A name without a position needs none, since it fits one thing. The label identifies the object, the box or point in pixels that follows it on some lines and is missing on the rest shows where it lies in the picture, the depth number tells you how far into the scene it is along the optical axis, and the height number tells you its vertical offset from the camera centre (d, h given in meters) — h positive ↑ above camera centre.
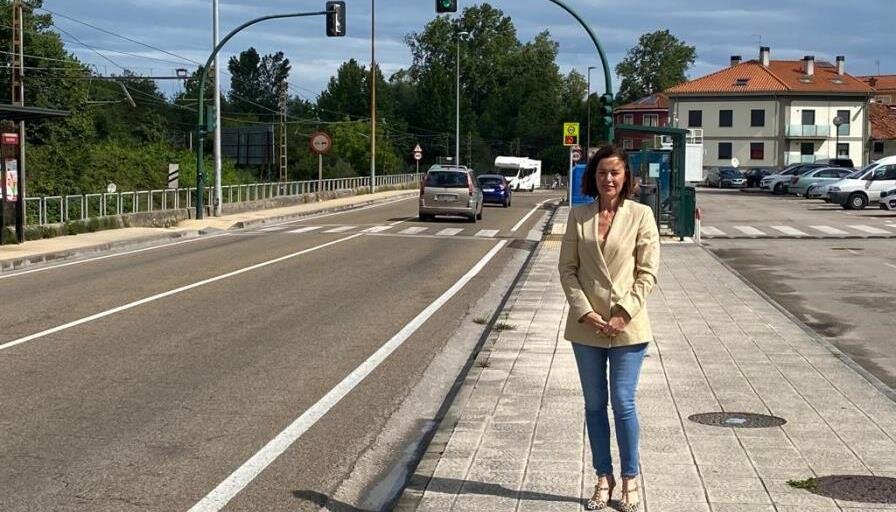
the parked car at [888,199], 44.72 -0.81
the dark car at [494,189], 50.88 -0.49
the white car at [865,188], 45.62 -0.42
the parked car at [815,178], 57.06 -0.06
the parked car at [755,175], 76.06 +0.12
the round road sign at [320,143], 54.78 +1.54
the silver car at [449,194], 36.81 -0.51
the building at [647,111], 124.81 +6.78
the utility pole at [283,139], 66.44 +2.10
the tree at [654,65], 147.25 +13.61
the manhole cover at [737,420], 7.81 -1.58
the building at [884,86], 152.86 +11.74
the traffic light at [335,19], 36.50 +4.76
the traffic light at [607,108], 26.99 +1.53
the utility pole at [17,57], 31.31 +3.13
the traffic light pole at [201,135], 36.75 +1.28
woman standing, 5.71 -0.55
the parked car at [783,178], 63.66 -0.06
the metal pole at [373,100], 64.89 +4.10
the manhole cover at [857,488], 5.97 -1.56
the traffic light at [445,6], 29.78 +4.18
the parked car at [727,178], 80.56 -0.07
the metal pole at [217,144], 38.50 +1.07
